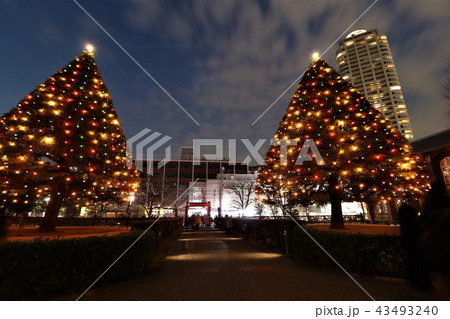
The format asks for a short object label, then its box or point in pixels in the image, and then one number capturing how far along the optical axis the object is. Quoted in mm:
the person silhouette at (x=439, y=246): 2768
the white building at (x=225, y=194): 50294
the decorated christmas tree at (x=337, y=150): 11117
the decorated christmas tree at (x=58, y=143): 10422
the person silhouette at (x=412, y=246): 4445
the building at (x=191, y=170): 68500
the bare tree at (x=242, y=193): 48344
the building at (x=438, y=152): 22162
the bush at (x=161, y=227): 9142
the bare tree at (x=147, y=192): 39469
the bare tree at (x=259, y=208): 46988
